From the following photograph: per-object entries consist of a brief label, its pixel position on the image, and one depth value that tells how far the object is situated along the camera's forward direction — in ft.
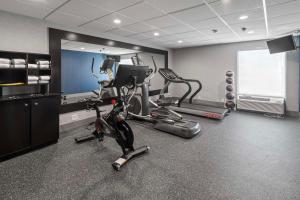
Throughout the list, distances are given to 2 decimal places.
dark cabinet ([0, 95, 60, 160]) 8.41
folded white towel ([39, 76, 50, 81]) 10.39
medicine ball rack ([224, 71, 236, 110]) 19.69
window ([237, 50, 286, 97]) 18.02
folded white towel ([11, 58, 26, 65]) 9.30
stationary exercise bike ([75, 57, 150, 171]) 8.52
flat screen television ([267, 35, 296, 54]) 14.07
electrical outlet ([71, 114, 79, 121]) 13.93
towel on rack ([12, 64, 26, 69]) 9.32
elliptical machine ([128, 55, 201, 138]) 12.00
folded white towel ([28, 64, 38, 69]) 9.85
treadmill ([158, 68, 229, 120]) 13.91
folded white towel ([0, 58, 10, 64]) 8.80
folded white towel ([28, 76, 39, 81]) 9.95
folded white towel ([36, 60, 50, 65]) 10.30
